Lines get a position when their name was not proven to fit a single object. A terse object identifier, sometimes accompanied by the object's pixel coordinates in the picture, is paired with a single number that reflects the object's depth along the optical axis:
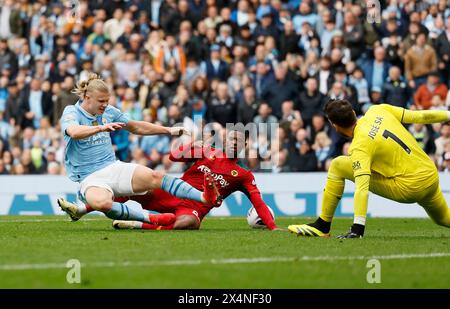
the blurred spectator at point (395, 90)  19.88
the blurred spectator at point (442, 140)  19.06
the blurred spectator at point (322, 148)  19.97
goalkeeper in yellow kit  10.82
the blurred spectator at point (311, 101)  20.39
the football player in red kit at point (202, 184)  12.75
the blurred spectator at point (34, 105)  23.34
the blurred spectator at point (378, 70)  20.30
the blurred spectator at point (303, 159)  19.95
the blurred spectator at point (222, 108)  20.97
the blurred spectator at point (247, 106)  20.77
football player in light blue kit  12.12
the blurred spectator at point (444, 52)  20.02
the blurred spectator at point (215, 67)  21.89
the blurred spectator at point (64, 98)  22.67
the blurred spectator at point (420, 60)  20.06
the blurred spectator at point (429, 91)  19.61
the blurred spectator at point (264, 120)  20.53
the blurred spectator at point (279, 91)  20.83
